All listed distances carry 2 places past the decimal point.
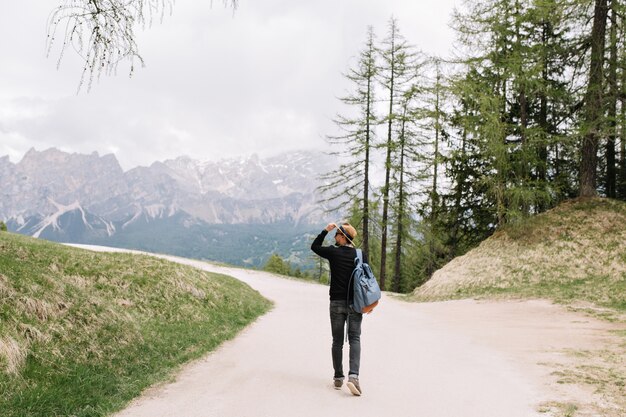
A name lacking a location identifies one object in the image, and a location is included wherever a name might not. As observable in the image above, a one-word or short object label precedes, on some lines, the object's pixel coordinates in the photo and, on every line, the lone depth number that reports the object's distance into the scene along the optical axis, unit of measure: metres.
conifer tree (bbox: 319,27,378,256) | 27.86
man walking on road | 5.81
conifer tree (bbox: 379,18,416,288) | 27.05
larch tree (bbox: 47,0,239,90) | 4.28
